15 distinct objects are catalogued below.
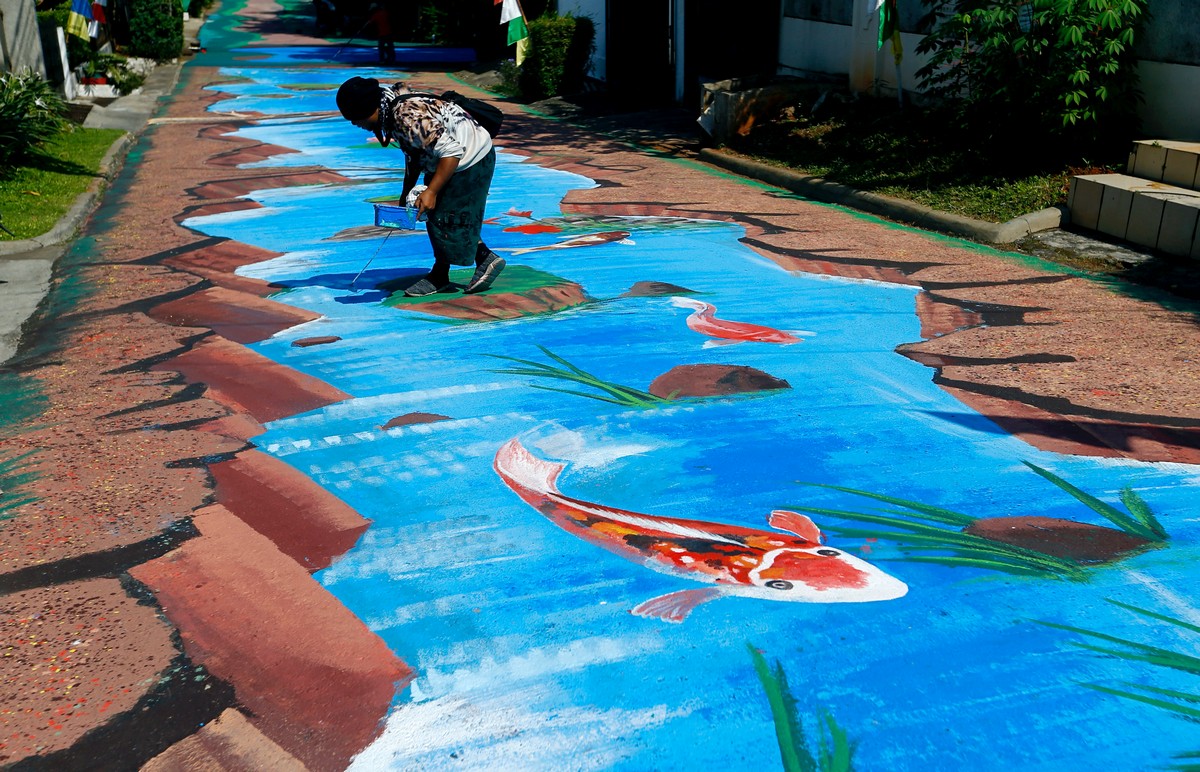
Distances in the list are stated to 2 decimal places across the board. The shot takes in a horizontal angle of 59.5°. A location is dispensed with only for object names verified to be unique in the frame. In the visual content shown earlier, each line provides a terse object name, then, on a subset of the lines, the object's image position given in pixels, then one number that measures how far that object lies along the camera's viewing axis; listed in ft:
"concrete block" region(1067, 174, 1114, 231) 26.30
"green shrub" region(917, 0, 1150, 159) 28.14
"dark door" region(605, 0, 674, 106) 63.72
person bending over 19.16
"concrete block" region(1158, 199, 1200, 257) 23.65
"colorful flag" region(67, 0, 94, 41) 49.03
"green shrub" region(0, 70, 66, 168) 37.73
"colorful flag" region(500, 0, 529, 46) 64.30
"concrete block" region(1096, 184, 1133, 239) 25.46
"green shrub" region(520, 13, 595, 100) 64.75
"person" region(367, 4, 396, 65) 82.33
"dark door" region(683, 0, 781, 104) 55.57
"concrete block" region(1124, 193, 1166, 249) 24.63
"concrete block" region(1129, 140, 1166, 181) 26.48
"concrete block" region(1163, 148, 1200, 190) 25.40
